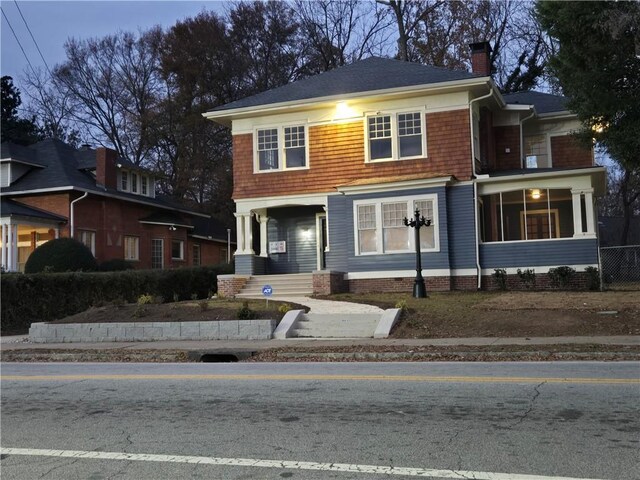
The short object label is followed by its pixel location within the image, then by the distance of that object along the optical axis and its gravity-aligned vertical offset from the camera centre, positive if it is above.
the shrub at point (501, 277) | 20.39 -0.69
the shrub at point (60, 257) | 24.88 +0.52
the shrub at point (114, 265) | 29.22 +0.16
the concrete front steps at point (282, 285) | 21.70 -0.80
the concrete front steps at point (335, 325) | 14.40 -1.52
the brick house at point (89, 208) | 28.89 +3.13
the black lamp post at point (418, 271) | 18.47 -0.37
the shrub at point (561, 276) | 19.91 -0.70
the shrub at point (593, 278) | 19.50 -0.79
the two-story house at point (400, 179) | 21.00 +2.84
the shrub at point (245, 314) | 15.19 -1.23
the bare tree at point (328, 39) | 42.50 +15.56
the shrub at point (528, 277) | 20.28 -0.72
